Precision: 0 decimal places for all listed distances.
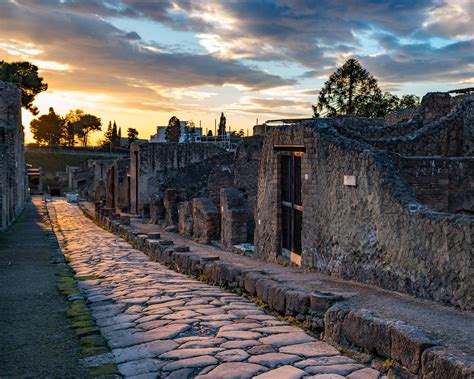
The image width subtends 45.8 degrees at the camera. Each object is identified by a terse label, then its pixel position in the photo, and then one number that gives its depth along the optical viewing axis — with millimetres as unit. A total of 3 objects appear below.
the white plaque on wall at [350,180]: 8430
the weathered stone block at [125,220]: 21250
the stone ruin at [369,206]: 6402
